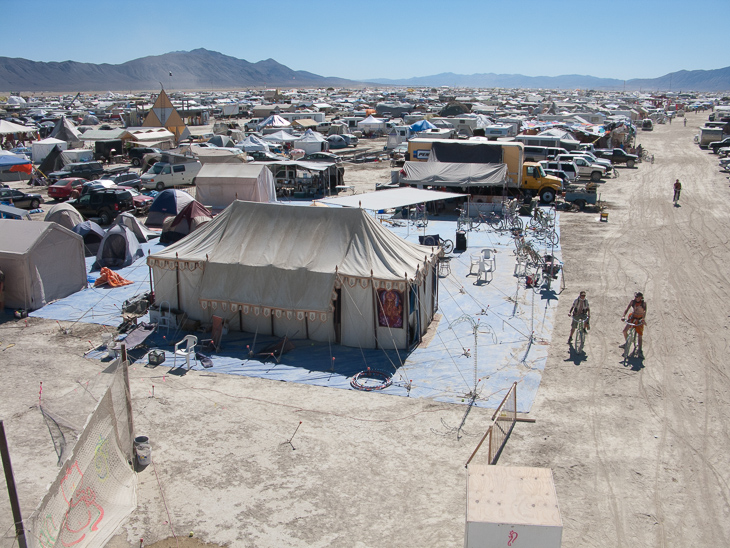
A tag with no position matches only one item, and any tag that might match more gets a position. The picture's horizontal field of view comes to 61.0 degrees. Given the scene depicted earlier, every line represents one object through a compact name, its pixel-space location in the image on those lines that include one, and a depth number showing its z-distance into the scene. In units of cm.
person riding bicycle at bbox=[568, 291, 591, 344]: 1374
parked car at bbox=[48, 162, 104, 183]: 3522
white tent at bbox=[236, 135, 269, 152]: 4217
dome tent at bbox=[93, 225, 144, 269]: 2000
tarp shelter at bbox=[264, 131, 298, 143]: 4669
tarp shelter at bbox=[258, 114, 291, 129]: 5572
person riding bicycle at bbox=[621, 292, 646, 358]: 1322
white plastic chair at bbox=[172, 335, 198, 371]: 1314
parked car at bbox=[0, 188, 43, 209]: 2828
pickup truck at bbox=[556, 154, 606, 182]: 3642
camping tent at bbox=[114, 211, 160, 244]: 2159
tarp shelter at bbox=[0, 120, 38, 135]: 5208
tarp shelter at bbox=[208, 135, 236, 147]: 4597
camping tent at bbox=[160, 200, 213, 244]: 2220
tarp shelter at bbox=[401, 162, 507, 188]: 2680
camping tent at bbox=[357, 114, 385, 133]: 6285
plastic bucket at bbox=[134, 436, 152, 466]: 954
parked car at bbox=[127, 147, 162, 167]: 4134
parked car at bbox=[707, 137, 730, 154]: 4812
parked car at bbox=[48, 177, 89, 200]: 3033
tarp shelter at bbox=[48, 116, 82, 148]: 4756
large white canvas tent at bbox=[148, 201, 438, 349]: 1358
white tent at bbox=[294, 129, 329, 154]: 4475
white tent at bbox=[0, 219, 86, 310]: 1625
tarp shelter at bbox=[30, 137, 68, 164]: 4250
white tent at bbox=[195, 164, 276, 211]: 2780
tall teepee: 4962
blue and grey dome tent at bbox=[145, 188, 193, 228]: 2494
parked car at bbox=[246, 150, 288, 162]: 3953
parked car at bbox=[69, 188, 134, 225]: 2553
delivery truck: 2866
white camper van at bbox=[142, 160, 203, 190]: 3222
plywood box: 649
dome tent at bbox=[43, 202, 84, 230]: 2188
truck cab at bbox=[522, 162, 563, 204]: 2992
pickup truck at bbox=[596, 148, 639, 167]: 4244
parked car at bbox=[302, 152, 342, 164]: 4084
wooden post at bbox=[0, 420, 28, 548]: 591
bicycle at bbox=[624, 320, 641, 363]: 1334
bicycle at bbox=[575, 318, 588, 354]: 1372
